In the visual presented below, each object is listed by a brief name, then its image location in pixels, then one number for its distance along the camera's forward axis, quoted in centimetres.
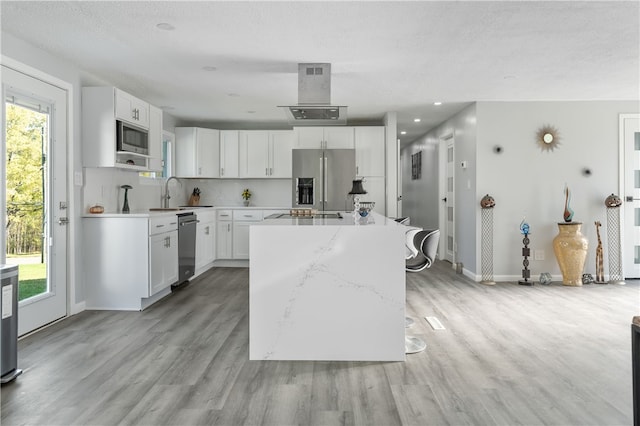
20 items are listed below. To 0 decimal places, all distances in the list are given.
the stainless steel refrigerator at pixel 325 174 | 677
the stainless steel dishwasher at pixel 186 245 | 544
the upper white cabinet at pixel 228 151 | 740
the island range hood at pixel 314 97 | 414
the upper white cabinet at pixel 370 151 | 698
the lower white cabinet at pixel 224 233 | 713
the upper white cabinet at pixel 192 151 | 714
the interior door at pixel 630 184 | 601
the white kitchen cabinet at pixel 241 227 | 713
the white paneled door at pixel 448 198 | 740
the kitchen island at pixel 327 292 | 306
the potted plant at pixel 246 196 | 766
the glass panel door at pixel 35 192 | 354
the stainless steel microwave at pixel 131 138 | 454
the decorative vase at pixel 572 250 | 561
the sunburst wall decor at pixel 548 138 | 599
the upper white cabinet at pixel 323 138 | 700
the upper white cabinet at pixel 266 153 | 737
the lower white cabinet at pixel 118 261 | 447
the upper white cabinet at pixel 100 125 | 445
